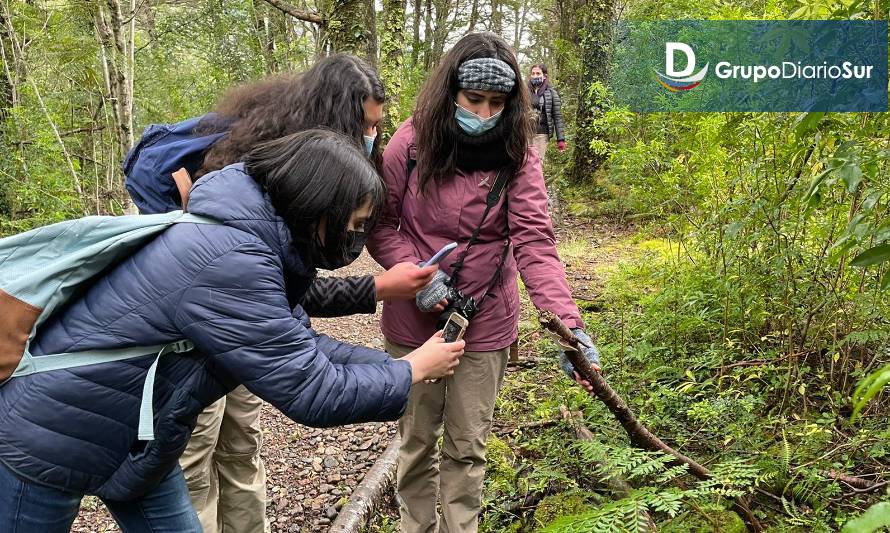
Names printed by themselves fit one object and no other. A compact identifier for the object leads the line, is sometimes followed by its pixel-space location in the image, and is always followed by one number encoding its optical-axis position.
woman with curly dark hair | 2.19
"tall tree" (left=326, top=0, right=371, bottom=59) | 7.21
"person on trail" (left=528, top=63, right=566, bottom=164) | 10.88
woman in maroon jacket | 2.54
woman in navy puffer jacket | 1.61
